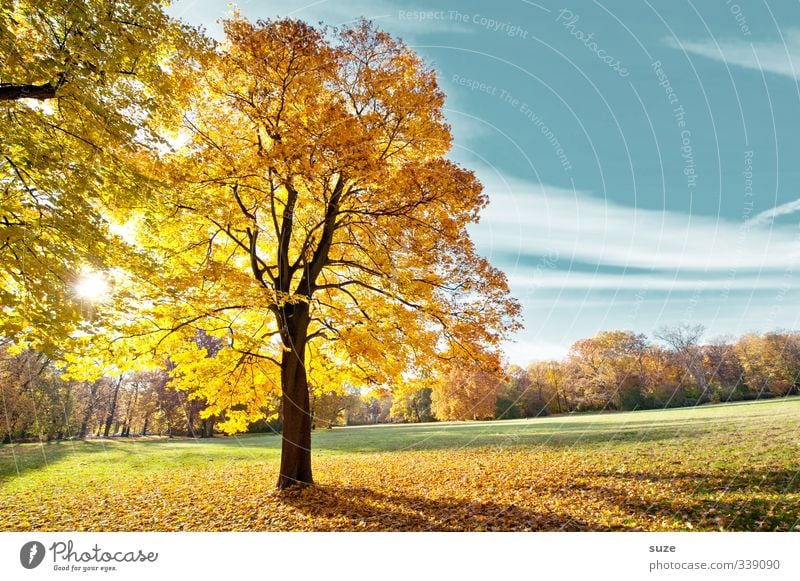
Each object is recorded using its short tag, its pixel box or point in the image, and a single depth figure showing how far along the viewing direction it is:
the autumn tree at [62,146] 5.68
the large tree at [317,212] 8.16
